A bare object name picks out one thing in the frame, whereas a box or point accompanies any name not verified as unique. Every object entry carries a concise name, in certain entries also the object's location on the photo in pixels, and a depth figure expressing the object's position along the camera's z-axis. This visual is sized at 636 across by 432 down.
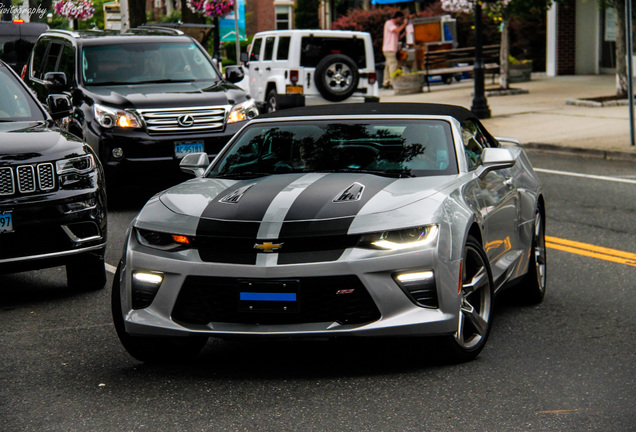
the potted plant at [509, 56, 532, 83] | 30.56
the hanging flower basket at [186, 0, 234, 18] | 29.80
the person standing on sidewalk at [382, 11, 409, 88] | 31.53
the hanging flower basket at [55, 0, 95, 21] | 36.81
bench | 30.51
